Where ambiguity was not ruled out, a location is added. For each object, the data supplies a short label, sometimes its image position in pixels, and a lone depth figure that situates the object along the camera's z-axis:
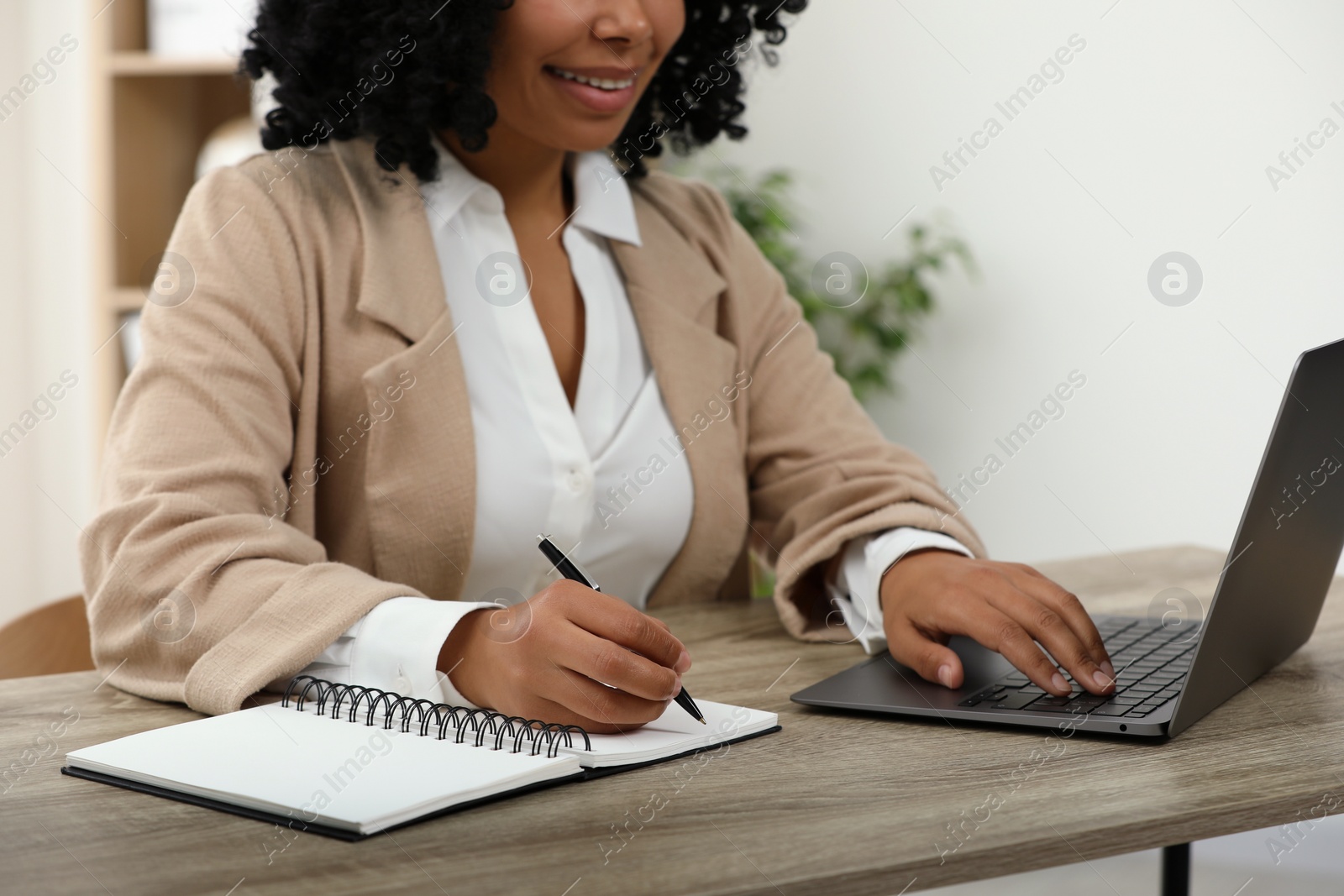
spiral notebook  1.65
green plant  4.11
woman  1.85
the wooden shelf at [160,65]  3.96
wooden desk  1.59
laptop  1.76
